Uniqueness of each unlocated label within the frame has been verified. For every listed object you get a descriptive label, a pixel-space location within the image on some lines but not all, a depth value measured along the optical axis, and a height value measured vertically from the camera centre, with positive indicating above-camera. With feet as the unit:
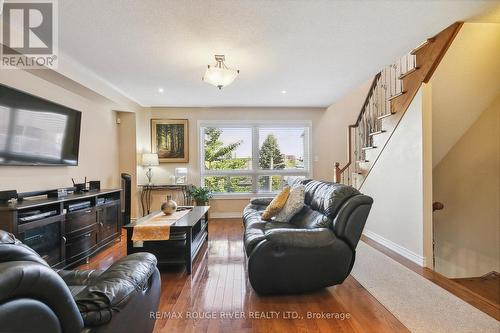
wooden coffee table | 9.00 -2.97
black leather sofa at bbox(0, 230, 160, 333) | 2.28 -1.57
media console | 7.72 -2.11
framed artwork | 18.89 +1.97
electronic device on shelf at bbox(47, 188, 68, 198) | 10.12 -1.05
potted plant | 17.47 -1.94
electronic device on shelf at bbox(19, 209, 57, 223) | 7.81 -1.54
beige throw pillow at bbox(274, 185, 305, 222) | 9.53 -1.46
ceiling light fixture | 9.56 +3.47
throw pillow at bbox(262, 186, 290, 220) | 9.92 -1.54
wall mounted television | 8.61 +1.43
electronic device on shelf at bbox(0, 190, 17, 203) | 8.25 -0.90
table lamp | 17.46 +0.50
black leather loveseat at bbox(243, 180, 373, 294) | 6.89 -2.31
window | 19.45 +0.65
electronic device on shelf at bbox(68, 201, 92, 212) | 10.01 -1.55
